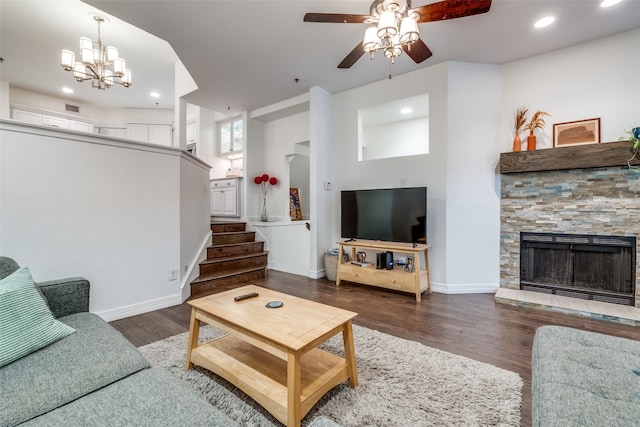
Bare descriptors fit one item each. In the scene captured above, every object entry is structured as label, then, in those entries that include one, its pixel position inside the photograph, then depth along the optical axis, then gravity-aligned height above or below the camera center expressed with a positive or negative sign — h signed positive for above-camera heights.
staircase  3.56 -0.76
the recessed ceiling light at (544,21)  2.63 +1.89
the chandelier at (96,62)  3.29 +1.93
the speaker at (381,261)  3.58 -0.68
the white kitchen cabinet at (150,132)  6.55 +1.95
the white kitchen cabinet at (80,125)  5.98 +1.95
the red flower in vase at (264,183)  5.37 +0.56
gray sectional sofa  0.88 -0.67
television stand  3.28 -0.82
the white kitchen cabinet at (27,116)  5.29 +1.92
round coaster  1.77 -0.63
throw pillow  1.14 -0.51
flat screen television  3.44 -0.05
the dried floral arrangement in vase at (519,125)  3.30 +1.07
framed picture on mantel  2.97 +0.88
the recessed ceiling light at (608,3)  2.41 +1.88
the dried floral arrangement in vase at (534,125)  3.21 +1.03
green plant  2.63 +0.67
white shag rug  1.41 -1.08
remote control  1.88 -0.62
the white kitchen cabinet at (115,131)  6.50 +1.95
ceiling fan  1.82 +1.43
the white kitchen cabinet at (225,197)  5.69 +0.31
